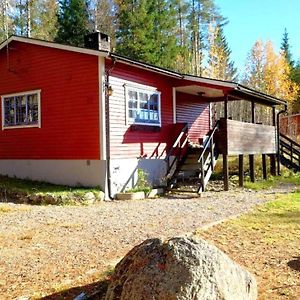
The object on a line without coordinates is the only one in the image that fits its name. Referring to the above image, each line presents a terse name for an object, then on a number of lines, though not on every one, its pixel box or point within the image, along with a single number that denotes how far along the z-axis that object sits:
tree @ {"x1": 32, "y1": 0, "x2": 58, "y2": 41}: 30.06
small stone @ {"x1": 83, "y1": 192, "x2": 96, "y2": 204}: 11.10
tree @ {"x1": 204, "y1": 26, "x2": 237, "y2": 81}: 39.84
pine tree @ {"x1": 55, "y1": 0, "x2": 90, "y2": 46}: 30.33
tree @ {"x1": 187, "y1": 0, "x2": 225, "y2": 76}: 36.91
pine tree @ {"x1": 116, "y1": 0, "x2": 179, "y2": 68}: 29.45
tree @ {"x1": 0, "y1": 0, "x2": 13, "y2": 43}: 24.66
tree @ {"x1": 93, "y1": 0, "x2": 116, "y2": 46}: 30.94
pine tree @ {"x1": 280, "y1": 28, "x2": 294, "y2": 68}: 55.54
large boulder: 3.27
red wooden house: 12.05
